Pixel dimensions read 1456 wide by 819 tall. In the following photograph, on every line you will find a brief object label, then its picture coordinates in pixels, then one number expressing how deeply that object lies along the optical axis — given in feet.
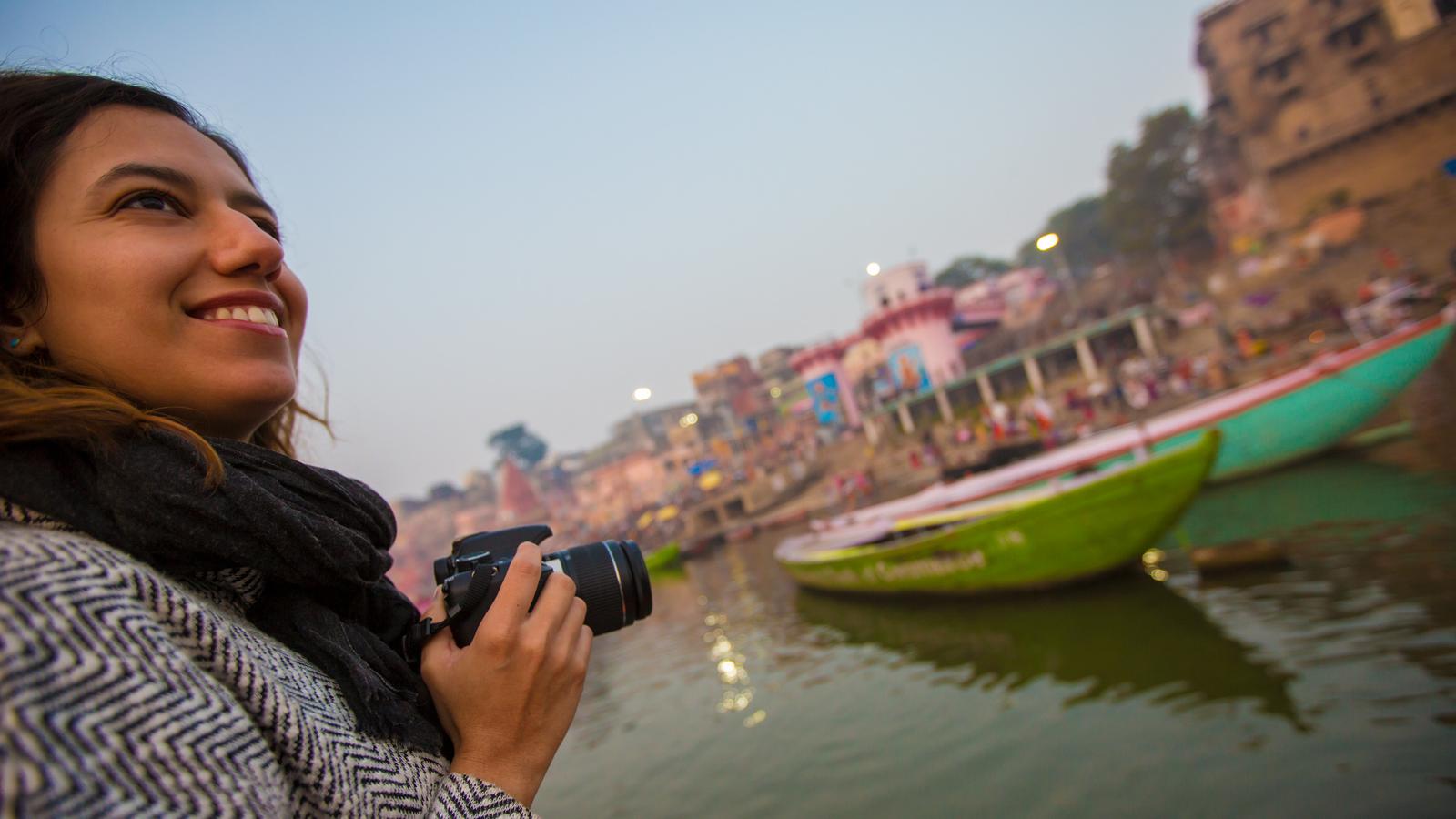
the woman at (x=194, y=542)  2.03
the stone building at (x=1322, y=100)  97.60
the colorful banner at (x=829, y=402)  130.31
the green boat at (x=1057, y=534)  28.07
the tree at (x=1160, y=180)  121.39
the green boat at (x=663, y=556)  89.61
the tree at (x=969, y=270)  190.90
